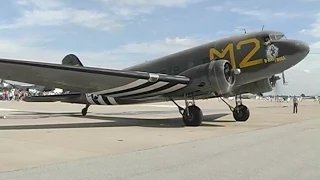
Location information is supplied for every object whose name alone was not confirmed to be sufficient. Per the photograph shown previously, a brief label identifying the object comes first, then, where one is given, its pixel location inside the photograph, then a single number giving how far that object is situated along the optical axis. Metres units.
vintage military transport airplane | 14.91
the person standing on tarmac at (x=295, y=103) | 32.04
